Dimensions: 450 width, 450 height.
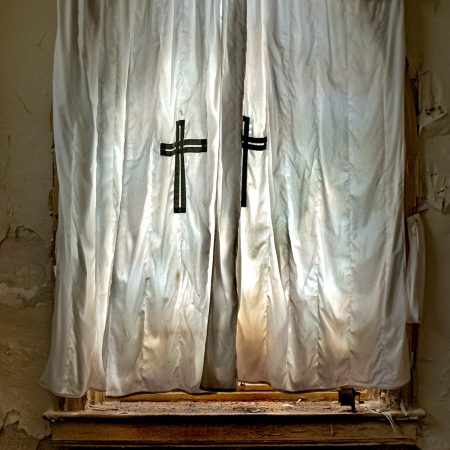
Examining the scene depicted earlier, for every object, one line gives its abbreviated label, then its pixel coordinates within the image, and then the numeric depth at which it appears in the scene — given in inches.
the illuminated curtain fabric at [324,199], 68.6
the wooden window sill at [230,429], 70.2
